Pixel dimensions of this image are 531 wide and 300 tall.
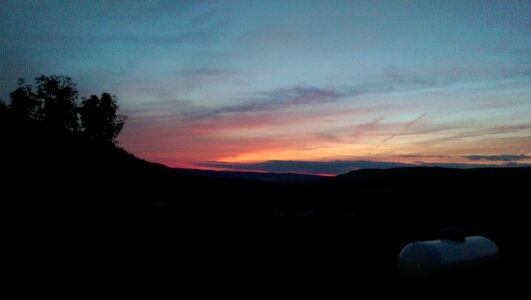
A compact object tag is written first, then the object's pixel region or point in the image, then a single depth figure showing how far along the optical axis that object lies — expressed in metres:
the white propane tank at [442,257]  13.74
